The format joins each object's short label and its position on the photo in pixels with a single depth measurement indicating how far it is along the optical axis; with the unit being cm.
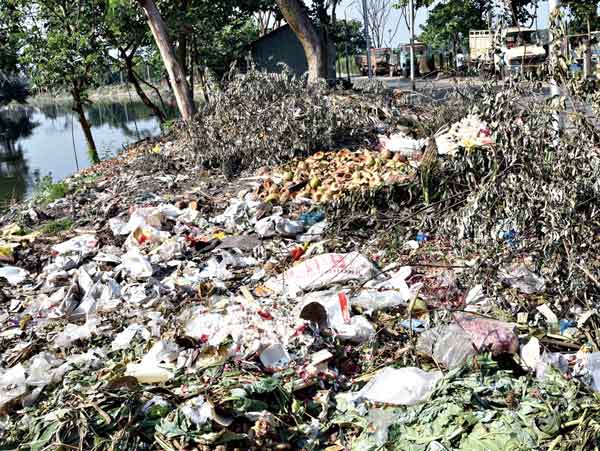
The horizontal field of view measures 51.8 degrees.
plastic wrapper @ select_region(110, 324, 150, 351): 327
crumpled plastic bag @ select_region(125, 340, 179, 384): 279
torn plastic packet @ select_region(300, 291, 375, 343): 299
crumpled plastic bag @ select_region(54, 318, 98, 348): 337
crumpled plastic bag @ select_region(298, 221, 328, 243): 452
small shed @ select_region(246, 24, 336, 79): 1636
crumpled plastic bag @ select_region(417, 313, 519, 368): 261
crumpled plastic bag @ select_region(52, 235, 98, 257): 488
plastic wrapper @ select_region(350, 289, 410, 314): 324
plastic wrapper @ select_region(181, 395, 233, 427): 241
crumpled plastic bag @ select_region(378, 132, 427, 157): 600
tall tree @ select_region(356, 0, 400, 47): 3166
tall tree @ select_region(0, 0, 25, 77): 1266
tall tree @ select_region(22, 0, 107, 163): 1165
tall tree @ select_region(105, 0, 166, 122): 1123
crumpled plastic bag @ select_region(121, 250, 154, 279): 423
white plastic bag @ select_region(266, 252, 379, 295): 364
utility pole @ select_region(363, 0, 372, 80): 1514
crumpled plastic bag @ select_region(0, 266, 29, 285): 458
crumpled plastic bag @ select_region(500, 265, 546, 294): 322
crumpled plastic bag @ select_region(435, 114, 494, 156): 363
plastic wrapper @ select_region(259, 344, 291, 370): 281
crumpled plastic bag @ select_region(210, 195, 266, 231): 500
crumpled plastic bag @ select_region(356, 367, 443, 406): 250
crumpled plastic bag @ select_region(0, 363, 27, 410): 274
